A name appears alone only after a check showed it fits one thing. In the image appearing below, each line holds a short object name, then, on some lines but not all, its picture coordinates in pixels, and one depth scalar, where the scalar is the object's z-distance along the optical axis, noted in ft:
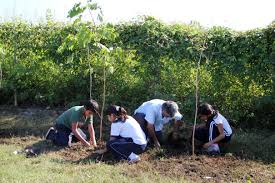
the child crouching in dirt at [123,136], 23.41
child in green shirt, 25.54
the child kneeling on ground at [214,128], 24.68
